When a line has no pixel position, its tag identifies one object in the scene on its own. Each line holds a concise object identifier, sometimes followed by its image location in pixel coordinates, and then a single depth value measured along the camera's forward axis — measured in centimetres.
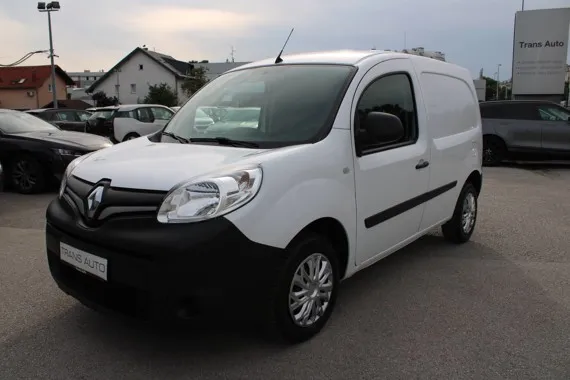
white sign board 1778
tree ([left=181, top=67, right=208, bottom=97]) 5284
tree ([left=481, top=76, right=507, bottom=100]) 8998
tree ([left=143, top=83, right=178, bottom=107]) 5219
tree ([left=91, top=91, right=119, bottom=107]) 5727
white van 259
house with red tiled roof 5819
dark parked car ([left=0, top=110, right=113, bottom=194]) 818
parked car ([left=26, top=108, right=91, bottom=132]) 1741
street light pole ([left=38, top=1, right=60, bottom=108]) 2586
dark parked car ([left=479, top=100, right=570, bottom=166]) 1183
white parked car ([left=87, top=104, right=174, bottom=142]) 1667
